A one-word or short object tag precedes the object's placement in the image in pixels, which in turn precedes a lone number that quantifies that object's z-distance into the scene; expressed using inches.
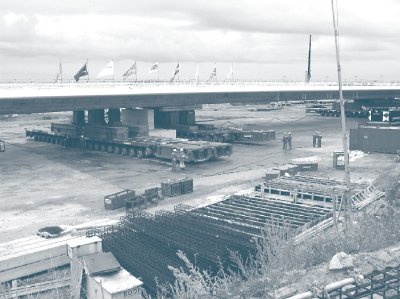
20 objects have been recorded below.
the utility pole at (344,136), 700.7
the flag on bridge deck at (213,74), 2739.2
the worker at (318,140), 2024.6
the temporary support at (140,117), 2202.3
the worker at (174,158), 1498.5
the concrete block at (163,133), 2197.3
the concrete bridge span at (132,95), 1716.3
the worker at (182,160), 1525.8
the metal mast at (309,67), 5691.9
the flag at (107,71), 1967.0
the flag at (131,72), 2133.4
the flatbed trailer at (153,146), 1610.5
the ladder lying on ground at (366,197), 984.7
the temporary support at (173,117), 2445.9
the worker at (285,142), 1975.9
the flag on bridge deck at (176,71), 2468.0
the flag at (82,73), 1963.6
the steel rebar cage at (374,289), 400.8
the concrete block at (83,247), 639.8
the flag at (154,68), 2235.4
